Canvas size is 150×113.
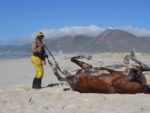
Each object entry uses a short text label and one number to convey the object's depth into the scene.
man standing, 4.90
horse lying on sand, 4.14
